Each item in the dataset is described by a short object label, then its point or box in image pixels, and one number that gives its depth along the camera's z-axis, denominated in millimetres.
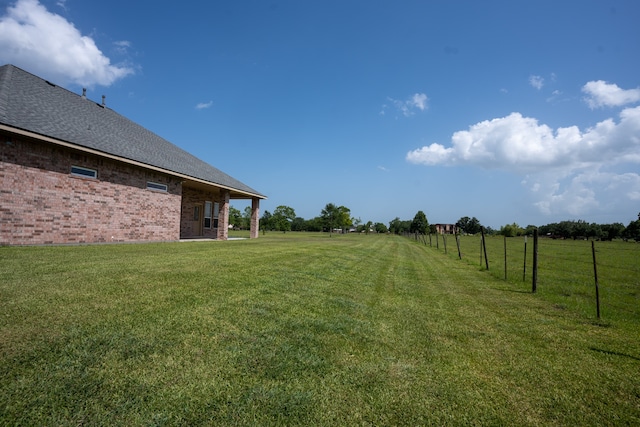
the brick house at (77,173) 9078
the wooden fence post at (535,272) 7969
